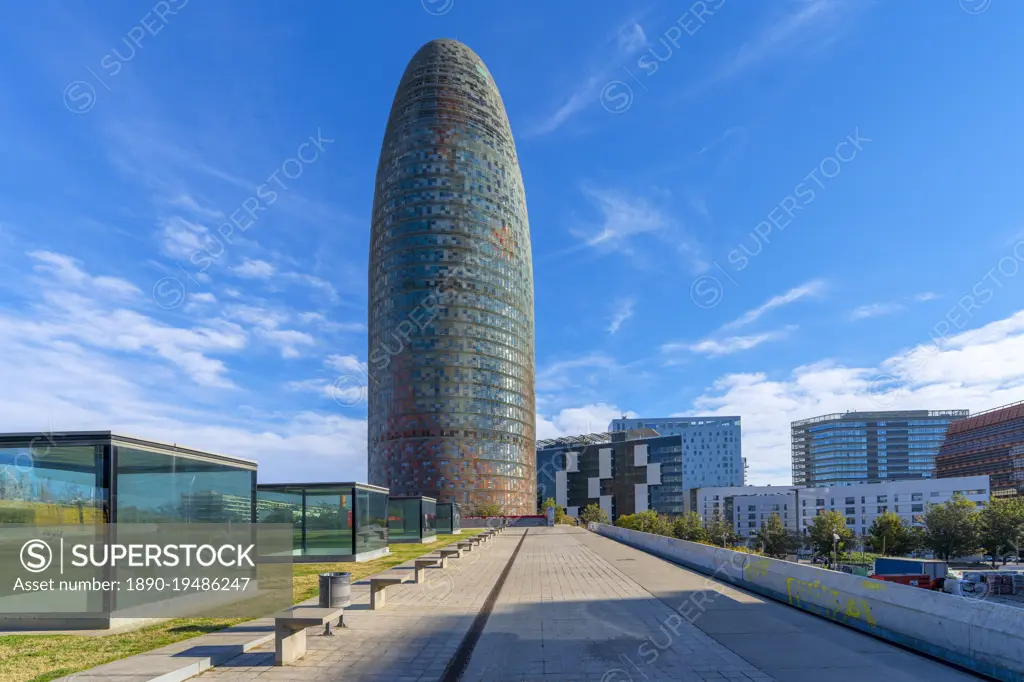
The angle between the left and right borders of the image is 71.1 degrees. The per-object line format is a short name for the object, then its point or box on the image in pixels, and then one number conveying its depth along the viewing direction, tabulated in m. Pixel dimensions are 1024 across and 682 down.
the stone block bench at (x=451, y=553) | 29.02
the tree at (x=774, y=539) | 106.38
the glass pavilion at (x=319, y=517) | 31.58
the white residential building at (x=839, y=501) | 143.12
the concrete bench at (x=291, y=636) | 11.38
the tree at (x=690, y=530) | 112.43
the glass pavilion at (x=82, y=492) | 14.47
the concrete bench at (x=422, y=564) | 22.64
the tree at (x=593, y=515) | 143.25
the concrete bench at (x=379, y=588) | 17.03
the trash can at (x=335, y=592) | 14.95
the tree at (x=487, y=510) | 136.38
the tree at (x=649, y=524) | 115.46
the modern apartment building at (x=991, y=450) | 147.12
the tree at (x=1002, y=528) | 79.12
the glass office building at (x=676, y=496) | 199.75
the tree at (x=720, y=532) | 119.74
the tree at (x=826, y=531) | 91.89
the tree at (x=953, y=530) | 81.50
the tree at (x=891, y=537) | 92.67
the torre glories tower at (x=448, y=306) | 147.62
